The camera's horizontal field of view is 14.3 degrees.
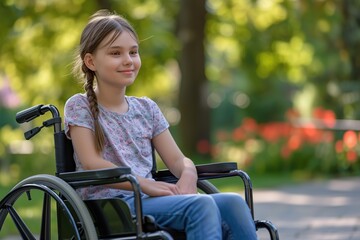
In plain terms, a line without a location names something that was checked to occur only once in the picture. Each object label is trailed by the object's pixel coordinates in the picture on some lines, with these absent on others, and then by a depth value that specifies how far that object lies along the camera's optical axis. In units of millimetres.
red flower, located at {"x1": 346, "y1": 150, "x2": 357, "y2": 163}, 17249
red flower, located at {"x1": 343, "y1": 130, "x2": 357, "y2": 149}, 17280
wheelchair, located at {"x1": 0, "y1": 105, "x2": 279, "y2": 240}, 5213
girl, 5405
